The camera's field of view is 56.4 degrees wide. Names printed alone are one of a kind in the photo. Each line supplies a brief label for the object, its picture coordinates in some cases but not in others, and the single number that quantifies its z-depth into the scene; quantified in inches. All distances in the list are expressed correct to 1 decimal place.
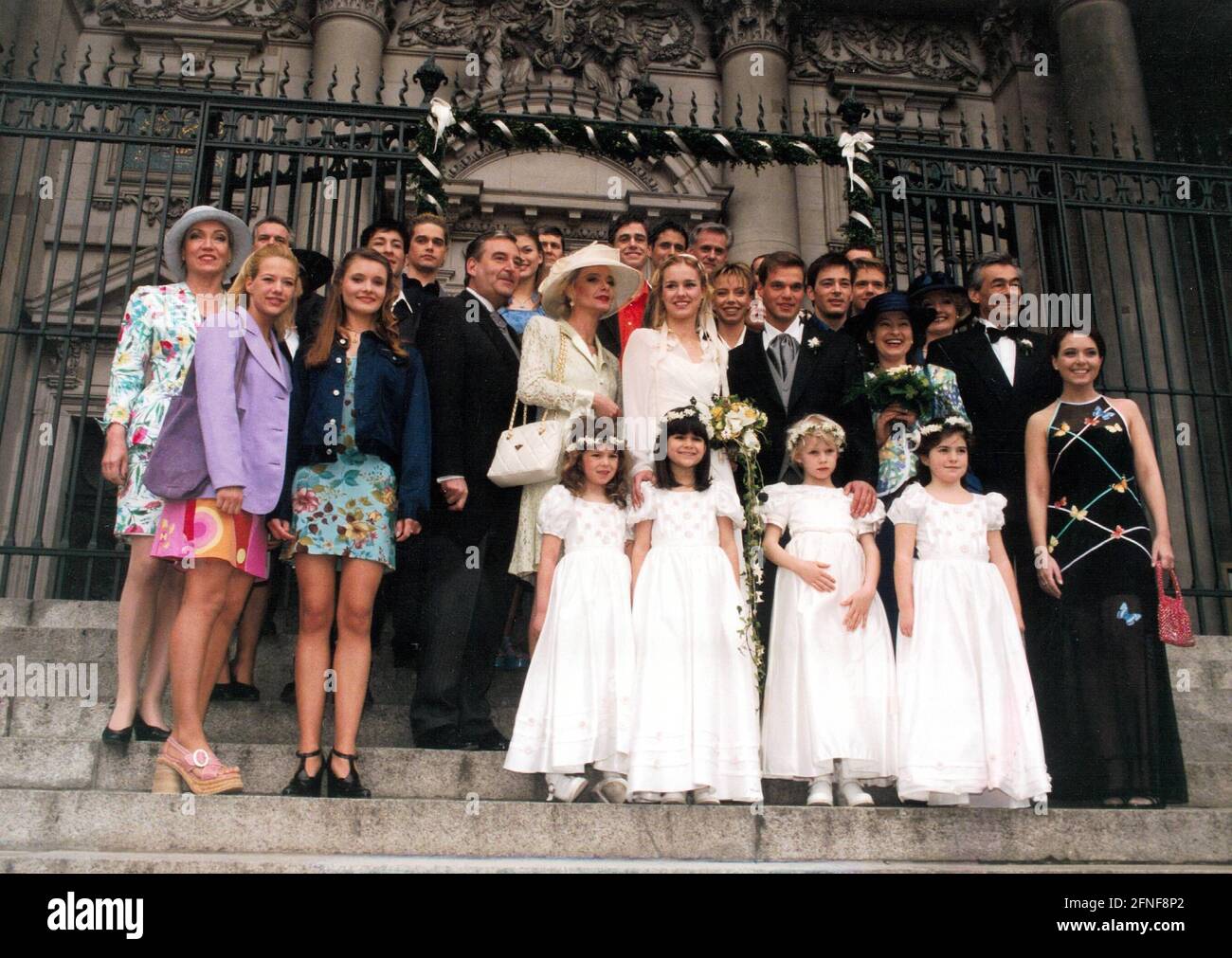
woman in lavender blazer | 173.8
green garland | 309.0
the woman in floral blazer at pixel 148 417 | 188.7
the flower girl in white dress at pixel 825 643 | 191.3
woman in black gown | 206.1
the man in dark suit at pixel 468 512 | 200.7
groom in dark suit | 223.3
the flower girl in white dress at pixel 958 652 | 186.9
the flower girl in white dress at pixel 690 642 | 180.4
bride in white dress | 214.8
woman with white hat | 214.1
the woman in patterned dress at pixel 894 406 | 221.9
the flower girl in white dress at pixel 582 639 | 185.6
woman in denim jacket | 183.9
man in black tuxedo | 240.5
